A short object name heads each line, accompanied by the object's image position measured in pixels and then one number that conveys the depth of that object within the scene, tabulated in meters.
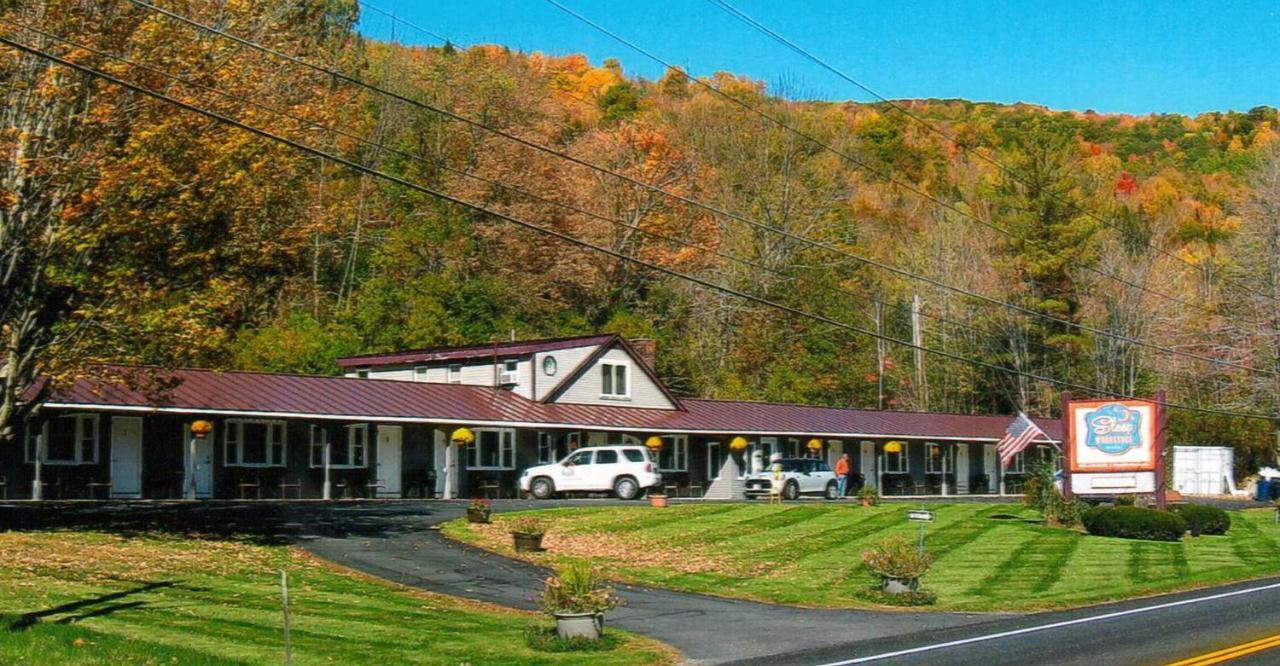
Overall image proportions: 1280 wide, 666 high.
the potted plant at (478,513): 37.06
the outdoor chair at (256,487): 46.00
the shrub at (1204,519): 40.59
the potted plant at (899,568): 26.92
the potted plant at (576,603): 20.97
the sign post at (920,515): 26.22
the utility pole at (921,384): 86.44
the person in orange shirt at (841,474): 56.09
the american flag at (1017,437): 44.06
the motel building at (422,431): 42.56
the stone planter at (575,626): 20.95
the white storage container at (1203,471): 68.69
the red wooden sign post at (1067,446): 42.62
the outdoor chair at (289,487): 47.03
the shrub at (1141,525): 38.72
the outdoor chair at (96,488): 42.53
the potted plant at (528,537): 33.47
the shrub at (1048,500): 41.62
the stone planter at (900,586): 26.98
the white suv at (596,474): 49.91
